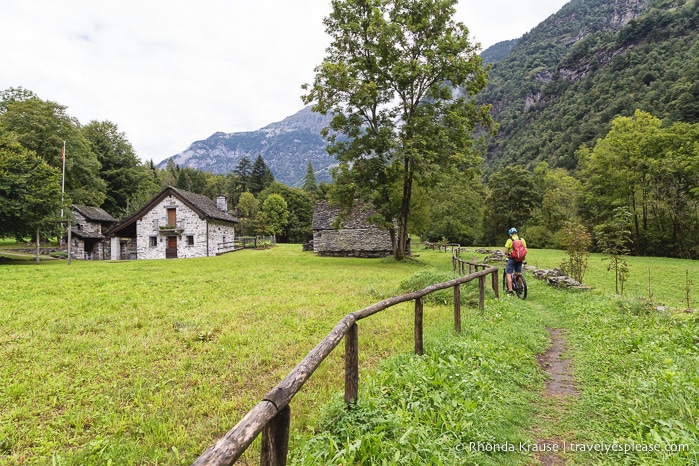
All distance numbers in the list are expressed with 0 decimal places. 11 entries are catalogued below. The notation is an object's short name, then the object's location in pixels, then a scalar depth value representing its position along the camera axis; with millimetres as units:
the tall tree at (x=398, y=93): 20500
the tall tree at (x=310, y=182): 80750
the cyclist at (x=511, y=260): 10336
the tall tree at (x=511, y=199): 50375
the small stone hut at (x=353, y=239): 32094
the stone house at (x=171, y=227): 34938
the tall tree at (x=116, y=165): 49794
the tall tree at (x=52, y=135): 34406
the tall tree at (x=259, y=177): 84000
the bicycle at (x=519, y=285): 10977
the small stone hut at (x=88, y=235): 38000
